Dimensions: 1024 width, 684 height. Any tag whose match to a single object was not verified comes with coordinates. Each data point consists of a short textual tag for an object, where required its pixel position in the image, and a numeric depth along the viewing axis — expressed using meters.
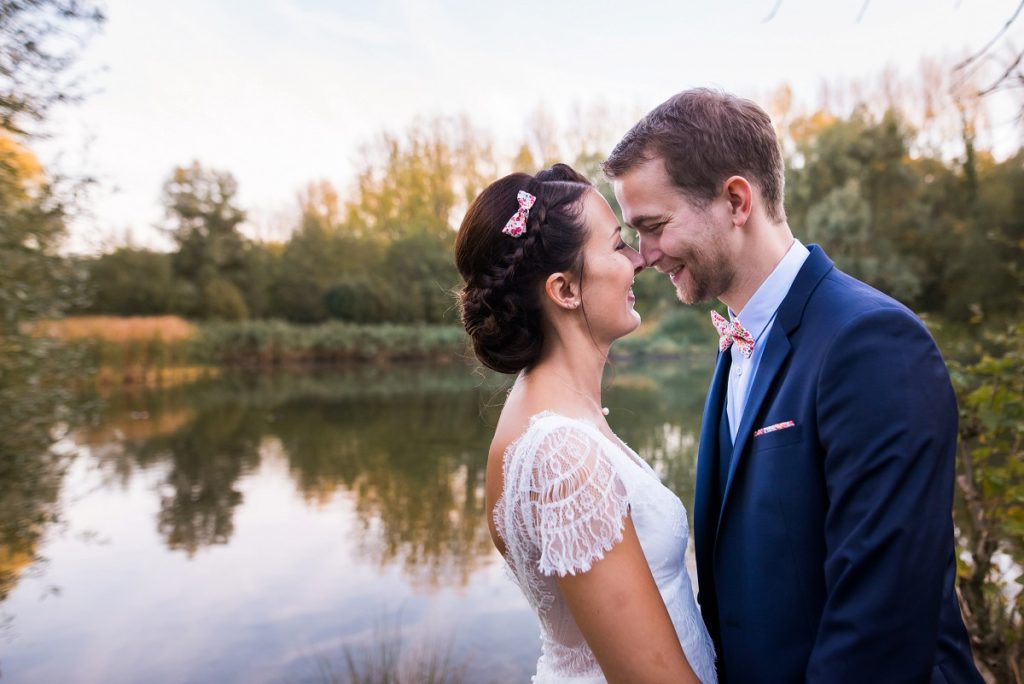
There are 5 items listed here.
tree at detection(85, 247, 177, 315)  31.30
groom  1.23
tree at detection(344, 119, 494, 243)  44.81
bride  1.56
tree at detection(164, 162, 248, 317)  34.88
